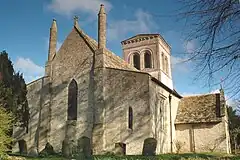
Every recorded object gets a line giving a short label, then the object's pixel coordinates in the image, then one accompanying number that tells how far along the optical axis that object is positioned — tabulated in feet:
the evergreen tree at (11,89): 70.64
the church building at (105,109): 79.97
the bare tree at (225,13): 17.21
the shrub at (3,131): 46.79
